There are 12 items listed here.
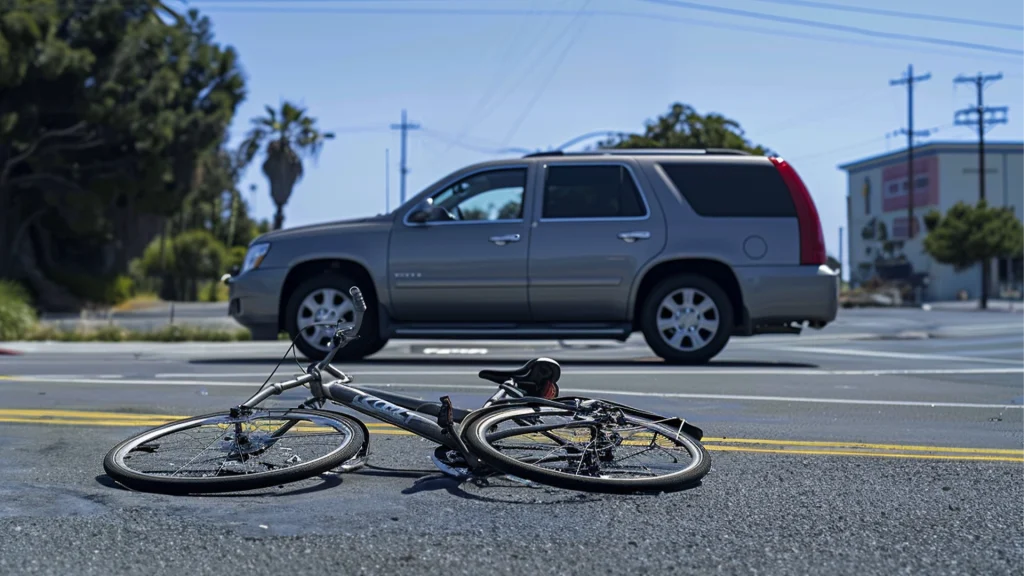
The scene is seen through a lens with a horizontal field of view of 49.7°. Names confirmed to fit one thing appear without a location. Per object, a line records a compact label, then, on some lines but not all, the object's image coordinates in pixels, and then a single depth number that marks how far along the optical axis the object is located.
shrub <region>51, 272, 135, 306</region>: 41.00
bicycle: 4.14
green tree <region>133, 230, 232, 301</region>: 52.28
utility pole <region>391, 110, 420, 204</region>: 56.32
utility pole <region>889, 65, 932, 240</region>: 63.44
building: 75.50
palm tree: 49.66
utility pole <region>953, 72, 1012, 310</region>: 59.97
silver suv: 9.95
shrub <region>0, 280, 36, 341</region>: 17.97
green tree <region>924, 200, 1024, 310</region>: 55.34
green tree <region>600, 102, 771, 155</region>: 35.84
